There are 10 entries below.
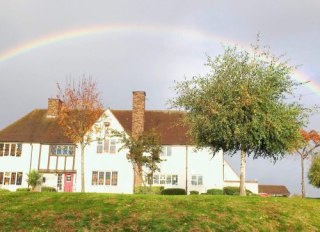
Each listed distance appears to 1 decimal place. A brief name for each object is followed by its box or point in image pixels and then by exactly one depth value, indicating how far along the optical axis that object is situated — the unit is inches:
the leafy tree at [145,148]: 1217.3
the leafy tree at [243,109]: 933.6
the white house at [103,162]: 1439.4
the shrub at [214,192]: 1330.8
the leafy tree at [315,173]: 1224.2
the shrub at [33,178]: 1377.0
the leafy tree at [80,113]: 1189.5
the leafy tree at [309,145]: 1453.0
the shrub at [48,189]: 1381.5
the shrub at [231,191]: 1370.9
